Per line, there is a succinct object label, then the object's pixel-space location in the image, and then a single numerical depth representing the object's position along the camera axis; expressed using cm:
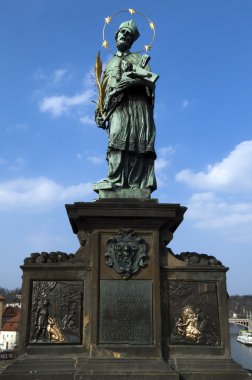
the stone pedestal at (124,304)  839
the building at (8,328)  6253
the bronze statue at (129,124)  1018
